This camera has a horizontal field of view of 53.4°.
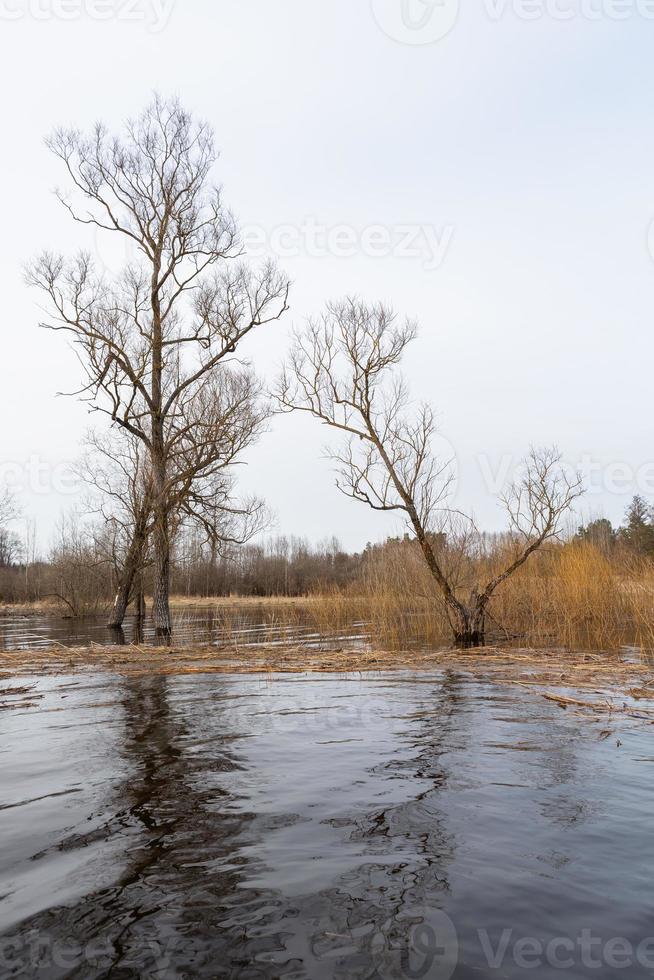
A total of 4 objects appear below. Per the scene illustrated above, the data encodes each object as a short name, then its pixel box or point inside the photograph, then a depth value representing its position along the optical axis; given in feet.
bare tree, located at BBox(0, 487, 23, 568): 238.27
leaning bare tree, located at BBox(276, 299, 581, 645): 46.21
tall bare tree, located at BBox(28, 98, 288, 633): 59.16
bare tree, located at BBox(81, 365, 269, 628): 60.80
